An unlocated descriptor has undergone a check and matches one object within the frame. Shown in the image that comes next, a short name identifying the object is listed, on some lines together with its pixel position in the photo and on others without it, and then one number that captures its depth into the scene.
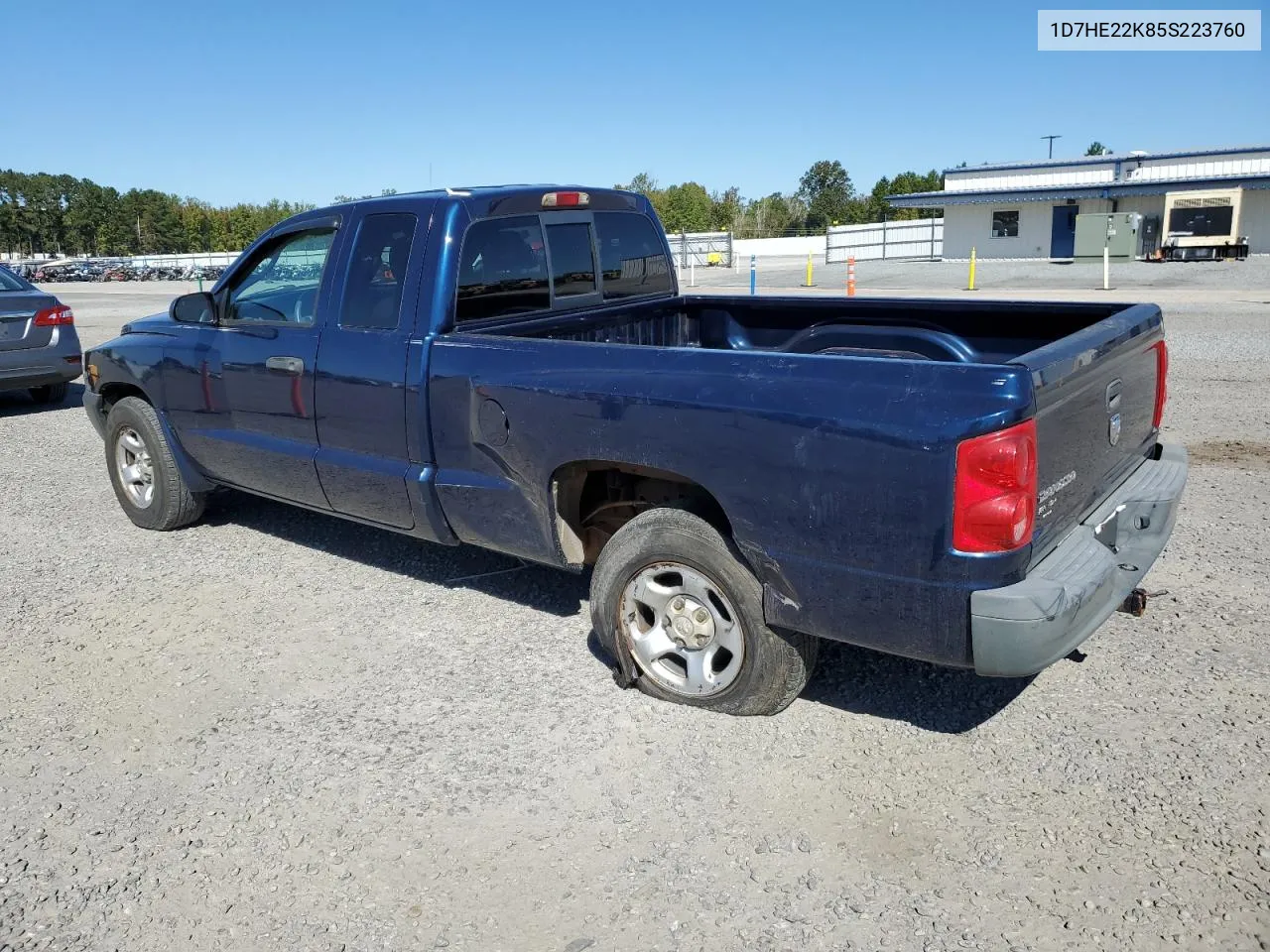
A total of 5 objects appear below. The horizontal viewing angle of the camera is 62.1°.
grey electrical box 36.91
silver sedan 10.38
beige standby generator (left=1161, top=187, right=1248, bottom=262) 36.44
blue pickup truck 3.16
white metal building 39.97
